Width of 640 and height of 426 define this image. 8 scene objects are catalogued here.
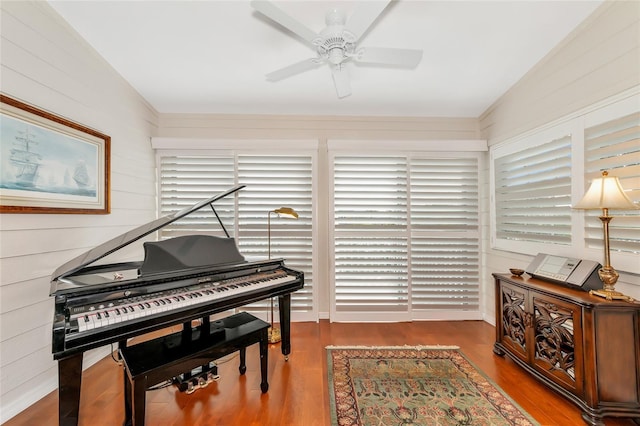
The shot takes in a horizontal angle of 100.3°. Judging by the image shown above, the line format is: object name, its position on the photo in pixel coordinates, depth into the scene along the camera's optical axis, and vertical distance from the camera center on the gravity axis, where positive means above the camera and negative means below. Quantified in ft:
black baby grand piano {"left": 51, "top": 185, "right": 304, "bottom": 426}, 4.33 -1.59
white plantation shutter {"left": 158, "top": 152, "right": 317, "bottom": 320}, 10.80 +1.02
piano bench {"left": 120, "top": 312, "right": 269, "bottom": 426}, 4.68 -2.69
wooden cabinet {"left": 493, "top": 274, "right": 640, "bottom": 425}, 5.53 -3.02
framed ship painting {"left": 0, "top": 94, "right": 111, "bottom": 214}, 5.72 +1.42
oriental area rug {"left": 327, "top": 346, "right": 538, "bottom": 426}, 5.79 -4.36
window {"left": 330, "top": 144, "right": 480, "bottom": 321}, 10.90 -0.83
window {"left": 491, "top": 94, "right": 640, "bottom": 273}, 6.15 +0.98
